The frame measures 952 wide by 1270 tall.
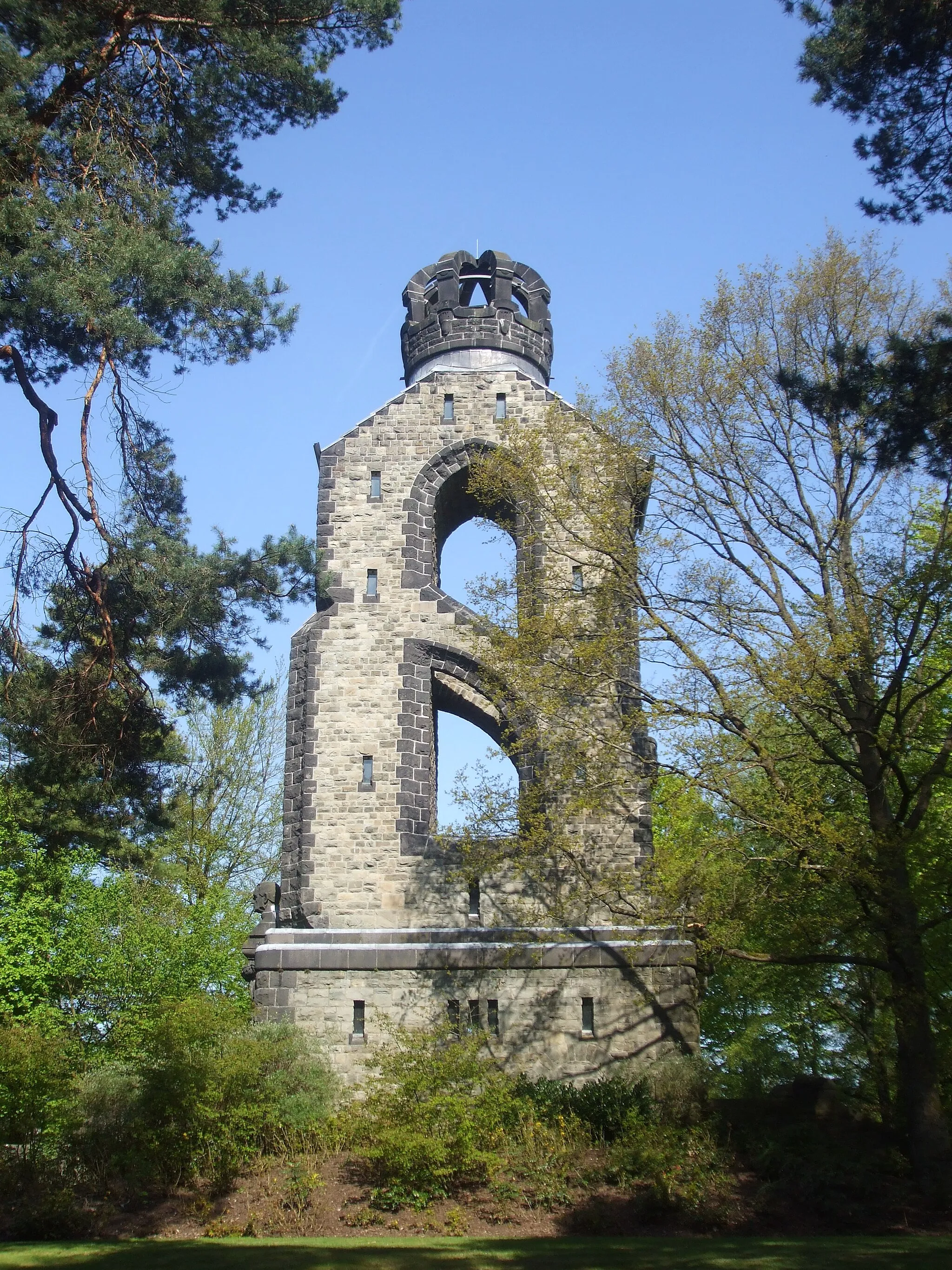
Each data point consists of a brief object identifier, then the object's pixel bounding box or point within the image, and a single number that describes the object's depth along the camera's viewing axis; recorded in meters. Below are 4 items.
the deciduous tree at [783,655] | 12.13
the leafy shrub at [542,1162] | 11.30
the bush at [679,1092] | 12.71
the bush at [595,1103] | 12.62
